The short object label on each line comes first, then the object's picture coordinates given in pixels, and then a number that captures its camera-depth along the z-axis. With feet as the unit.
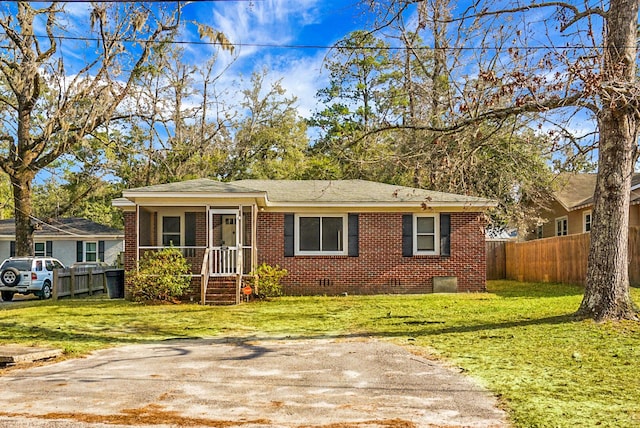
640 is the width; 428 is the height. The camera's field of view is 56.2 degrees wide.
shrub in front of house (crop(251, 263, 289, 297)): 56.90
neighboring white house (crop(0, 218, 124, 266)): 95.61
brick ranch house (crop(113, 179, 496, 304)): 60.13
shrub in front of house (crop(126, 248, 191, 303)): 53.47
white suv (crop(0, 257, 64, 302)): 62.44
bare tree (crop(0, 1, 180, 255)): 69.26
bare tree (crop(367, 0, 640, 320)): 30.30
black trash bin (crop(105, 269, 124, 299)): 60.29
